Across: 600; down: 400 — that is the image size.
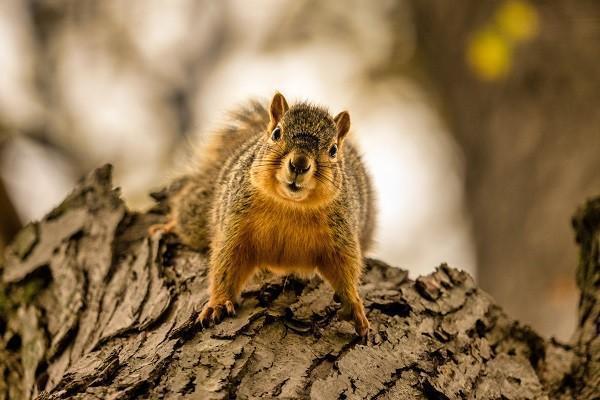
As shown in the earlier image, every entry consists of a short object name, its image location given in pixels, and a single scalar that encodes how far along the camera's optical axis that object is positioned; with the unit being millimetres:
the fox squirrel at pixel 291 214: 5012
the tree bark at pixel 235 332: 3967
